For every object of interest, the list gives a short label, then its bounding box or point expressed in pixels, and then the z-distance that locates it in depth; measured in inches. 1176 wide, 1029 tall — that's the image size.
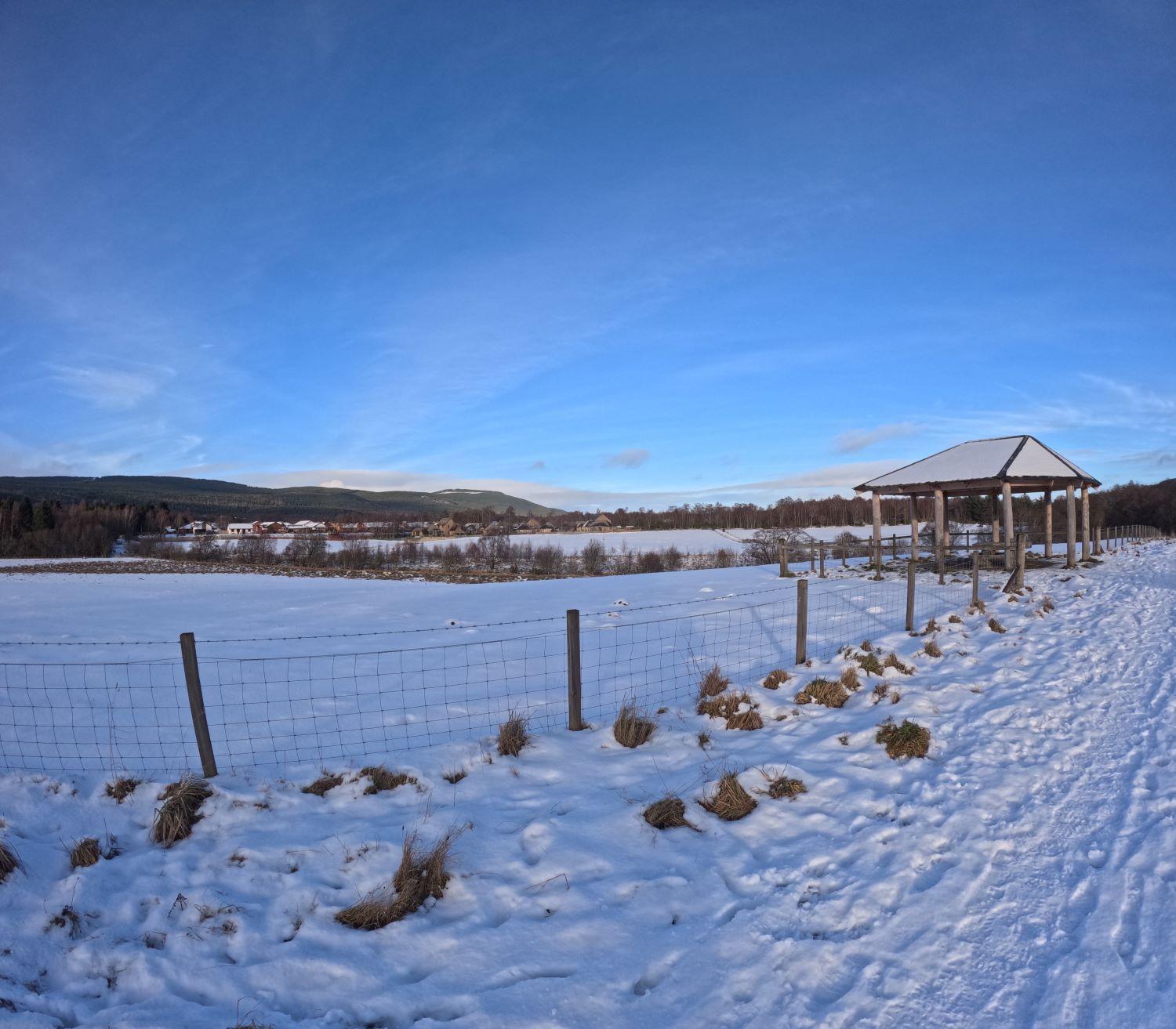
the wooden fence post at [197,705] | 211.8
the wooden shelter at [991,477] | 797.9
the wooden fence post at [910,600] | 430.6
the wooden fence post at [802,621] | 340.8
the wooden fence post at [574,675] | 251.8
